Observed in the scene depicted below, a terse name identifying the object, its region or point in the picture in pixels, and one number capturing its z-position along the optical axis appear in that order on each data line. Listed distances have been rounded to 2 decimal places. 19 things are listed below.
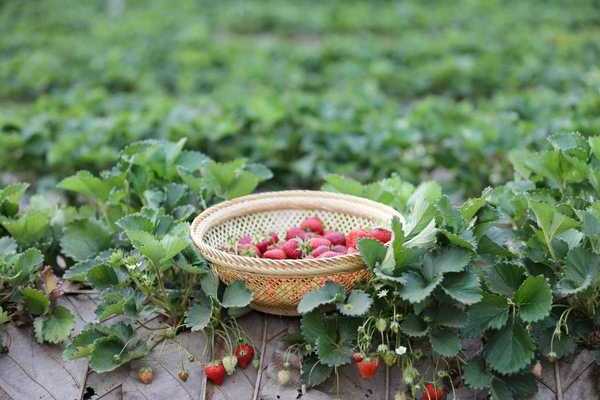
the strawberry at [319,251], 2.44
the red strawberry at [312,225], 2.71
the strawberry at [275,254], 2.44
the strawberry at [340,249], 2.47
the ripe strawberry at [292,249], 2.49
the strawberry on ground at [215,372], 2.31
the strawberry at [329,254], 2.40
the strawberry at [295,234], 2.63
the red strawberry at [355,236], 2.44
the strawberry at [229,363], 2.33
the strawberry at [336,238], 2.60
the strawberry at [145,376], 2.35
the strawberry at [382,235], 2.44
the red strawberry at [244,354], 2.38
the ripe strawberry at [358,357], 2.22
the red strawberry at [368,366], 2.21
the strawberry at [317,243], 2.51
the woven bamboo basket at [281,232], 2.27
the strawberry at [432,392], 2.25
